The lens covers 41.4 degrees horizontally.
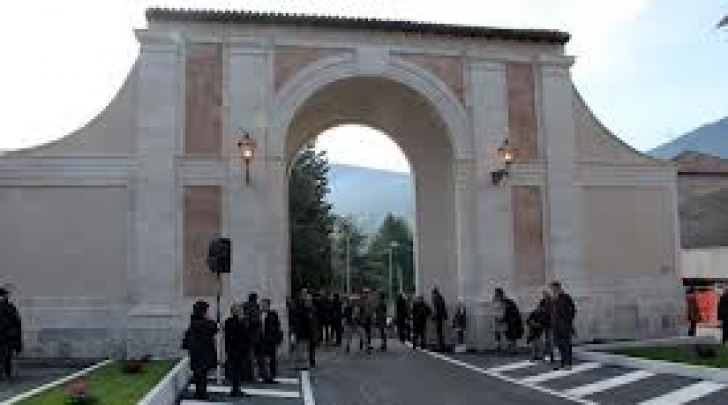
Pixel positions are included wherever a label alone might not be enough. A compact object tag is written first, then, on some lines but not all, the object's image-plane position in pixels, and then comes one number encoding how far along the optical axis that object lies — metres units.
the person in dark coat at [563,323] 18.80
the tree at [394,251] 91.62
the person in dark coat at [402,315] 26.34
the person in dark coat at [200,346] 14.79
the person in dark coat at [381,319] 24.19
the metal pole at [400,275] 87.25
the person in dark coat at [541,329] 19.83
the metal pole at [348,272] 76.62
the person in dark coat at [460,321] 23.50
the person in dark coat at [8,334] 17.47
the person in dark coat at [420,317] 23.84
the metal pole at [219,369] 17.06
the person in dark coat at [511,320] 21.95
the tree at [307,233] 43.91
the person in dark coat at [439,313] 23.44
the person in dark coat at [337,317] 26.13
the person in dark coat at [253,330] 17.20
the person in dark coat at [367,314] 23.64
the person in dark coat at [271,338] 17.70
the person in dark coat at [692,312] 25.17
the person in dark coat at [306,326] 20.09
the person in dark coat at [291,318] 20.55
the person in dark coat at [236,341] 15.92
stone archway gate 21.59
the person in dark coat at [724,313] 22.11
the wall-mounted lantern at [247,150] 22.00
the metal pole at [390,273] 86.93
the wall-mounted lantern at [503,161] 23.58
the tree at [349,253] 79.88
